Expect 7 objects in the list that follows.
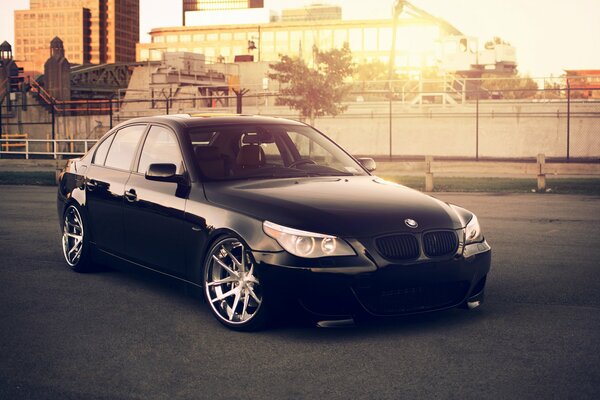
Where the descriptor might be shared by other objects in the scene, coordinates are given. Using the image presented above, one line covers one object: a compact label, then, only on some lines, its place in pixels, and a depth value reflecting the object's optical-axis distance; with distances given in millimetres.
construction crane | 61031
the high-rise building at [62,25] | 194375
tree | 42031
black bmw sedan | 5523
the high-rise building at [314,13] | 156500
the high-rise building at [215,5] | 169375
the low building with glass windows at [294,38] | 126000
